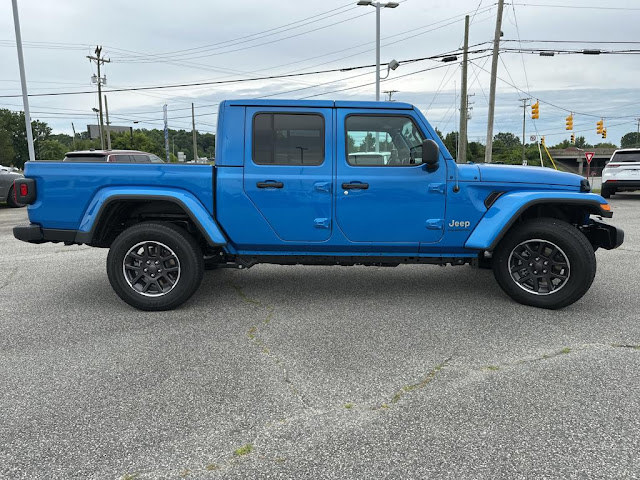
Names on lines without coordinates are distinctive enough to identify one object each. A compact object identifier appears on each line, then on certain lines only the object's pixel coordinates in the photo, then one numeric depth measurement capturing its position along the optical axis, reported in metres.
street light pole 20.73
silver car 12.66
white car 14.80
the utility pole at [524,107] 82.12
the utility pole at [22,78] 18.69
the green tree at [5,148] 71.44
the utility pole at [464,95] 24.95
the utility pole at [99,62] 42.28
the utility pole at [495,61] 22.36
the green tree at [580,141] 128.02
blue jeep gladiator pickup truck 4.34
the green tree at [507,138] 138.50
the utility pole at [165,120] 56.00
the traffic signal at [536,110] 29.72
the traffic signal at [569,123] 36.97
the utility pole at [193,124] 68.53
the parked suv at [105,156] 13.20
